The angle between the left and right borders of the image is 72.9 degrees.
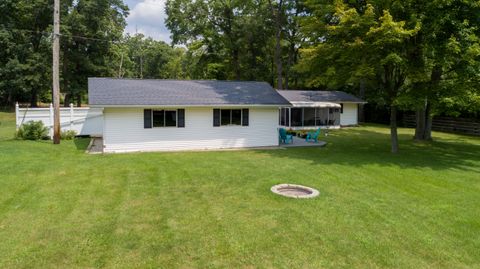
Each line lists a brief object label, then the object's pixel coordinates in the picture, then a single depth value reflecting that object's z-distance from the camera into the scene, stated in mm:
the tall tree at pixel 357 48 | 11242
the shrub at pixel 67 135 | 16592
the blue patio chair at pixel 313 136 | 16922
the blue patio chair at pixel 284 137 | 16047
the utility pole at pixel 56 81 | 13992
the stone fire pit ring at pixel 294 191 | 7500
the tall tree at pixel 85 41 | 31438
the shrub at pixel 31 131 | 15359
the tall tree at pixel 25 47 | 31266
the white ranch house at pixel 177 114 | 13258
